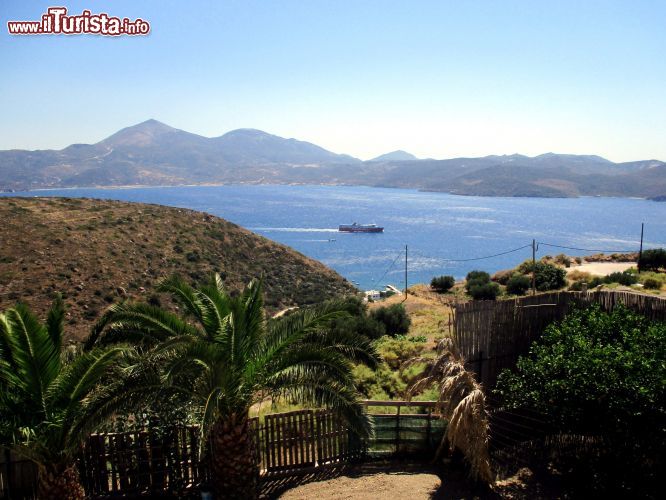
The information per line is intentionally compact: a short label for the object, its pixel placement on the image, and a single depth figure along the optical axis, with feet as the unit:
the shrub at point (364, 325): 55.24
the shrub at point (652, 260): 106.98
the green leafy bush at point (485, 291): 102.63
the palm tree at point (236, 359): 22.99
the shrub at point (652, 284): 81.71
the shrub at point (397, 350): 46.78
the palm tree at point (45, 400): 21.15
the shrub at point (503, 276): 117.42
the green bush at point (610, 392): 22.06
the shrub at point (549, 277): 100.07
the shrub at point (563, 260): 130.93
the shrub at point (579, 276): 102.86
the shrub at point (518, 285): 103.79
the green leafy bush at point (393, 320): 68.03
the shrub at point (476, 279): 111.65
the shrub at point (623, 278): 89.45
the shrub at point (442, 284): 122.42
